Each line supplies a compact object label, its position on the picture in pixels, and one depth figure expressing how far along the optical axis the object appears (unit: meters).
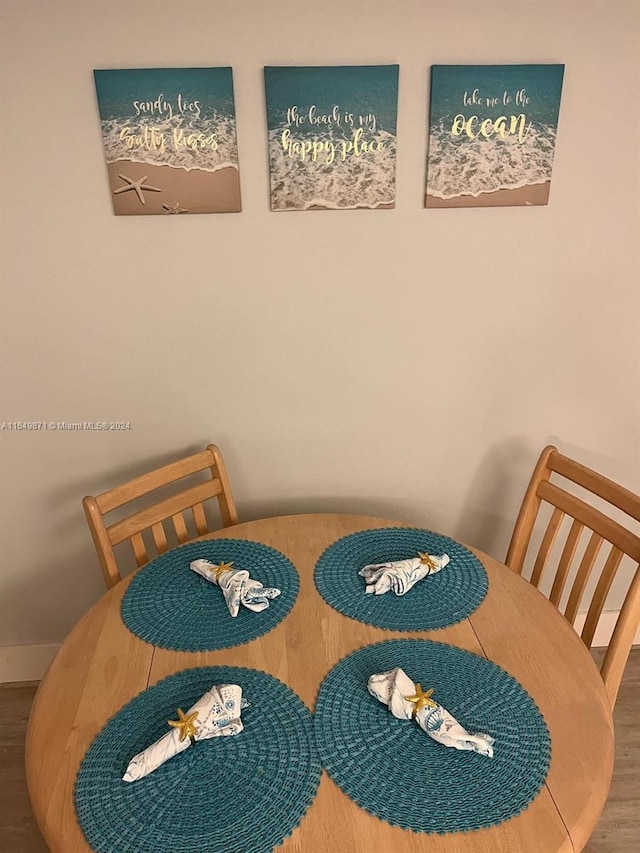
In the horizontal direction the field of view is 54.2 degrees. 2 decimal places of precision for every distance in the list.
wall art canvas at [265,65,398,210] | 1.59
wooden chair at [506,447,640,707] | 1.33
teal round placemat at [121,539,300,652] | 1.31
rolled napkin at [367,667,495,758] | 1.03
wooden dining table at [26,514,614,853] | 0.92
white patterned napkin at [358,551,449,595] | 1.41
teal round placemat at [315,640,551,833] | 0.95
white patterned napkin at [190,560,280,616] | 1.37
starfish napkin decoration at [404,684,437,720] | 1.07
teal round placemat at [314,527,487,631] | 1.36
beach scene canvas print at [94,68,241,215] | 1.57
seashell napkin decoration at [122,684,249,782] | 1.00
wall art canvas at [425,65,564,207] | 1.61
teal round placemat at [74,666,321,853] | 0.92
